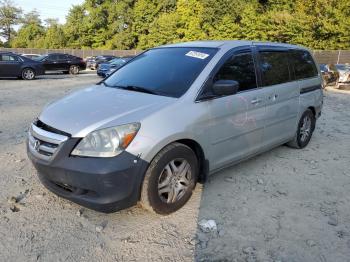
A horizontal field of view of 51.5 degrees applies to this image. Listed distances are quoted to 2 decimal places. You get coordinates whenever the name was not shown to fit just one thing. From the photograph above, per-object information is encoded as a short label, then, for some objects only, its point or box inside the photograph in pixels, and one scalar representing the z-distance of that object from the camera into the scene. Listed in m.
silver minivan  3.26
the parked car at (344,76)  16.75
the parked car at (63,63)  23.83
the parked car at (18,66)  17.88
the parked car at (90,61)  32.84
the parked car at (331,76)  17.28
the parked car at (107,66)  20.67
